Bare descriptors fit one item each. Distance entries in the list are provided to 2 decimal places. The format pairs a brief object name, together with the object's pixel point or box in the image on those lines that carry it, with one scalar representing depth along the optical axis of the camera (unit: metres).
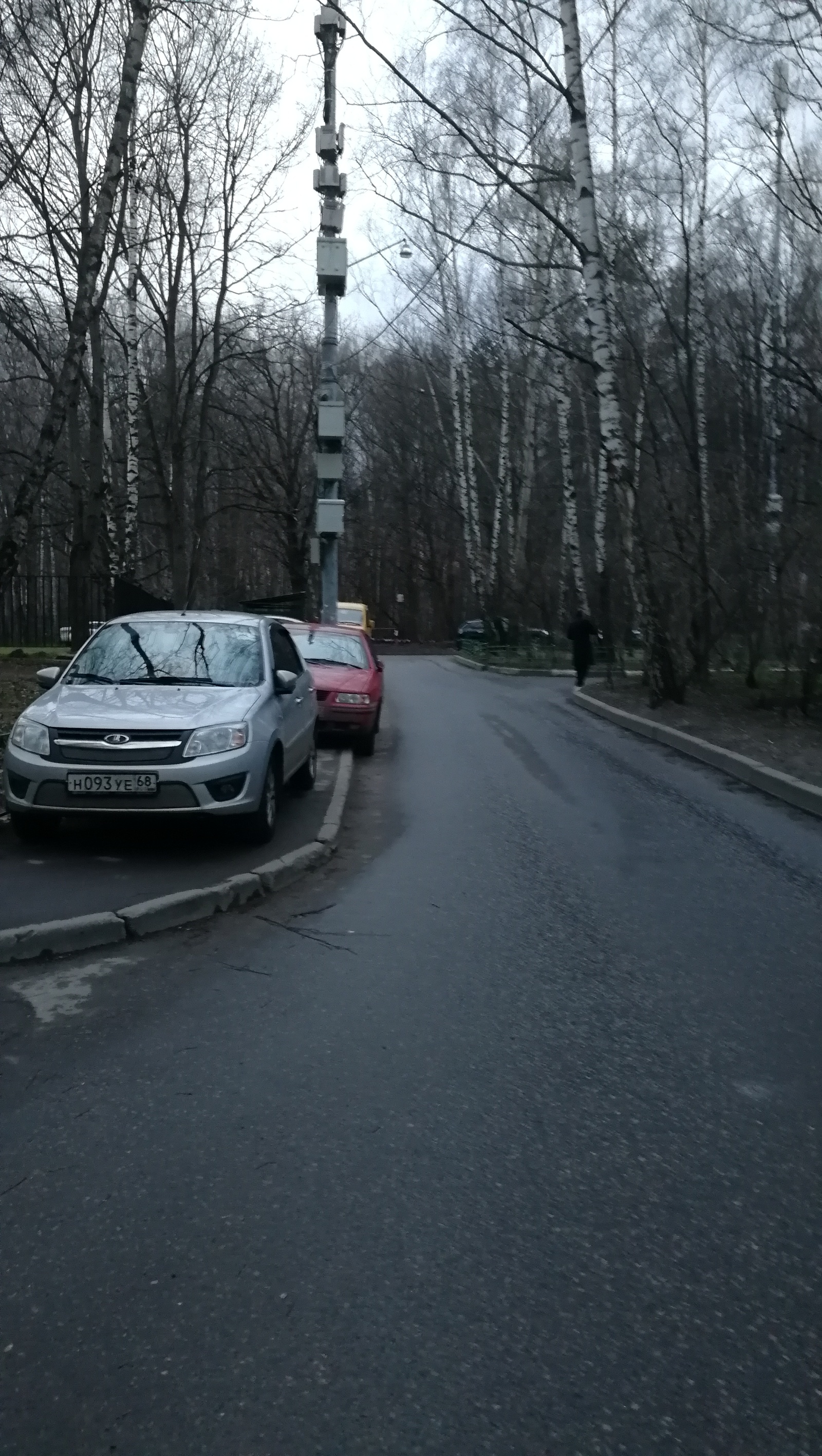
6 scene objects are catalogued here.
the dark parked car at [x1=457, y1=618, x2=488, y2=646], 45.41
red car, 15.44
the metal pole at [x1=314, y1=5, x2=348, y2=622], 20.89
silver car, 8.50
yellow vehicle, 34.56
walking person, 27.67
